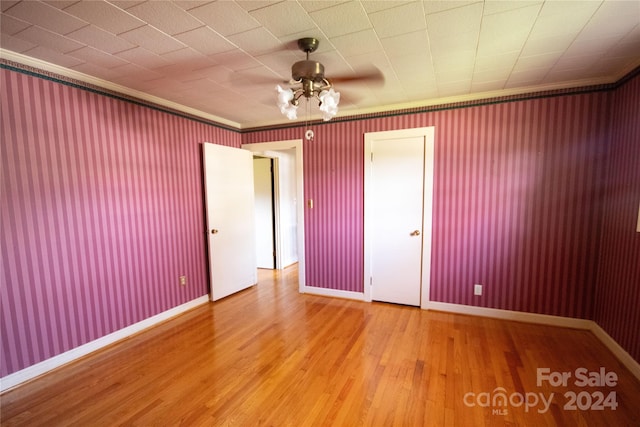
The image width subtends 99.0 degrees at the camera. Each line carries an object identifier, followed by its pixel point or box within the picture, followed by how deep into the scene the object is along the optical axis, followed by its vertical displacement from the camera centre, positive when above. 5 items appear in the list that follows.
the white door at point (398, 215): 3.12 -0.31
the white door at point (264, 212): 4.90 -0.39
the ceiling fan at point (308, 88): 1.74 +0.70
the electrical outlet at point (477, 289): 2.97 -1.10
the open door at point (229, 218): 3.43 -0.36
